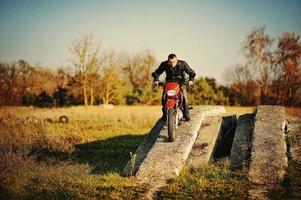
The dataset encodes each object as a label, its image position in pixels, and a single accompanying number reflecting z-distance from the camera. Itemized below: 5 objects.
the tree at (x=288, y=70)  32.88
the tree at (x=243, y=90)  37.44
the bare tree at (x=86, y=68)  38.44
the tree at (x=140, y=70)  50.59
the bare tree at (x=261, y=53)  36.00
